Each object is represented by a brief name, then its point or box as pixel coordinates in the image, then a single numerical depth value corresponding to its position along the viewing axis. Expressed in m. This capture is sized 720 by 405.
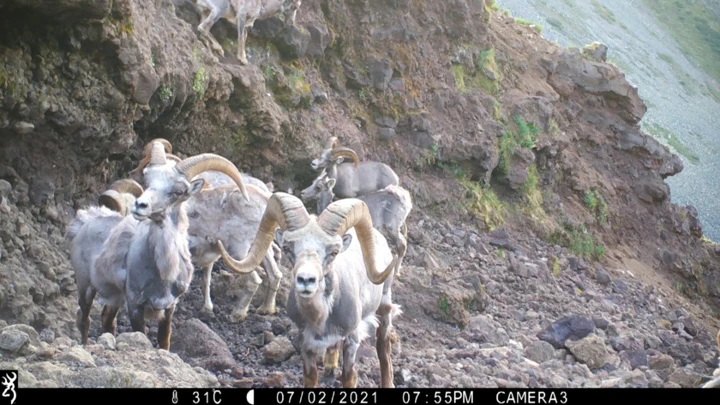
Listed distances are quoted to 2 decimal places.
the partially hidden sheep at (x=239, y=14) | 14.38
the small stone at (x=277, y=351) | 10.10
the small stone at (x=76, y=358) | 7.60
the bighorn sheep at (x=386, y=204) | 14.71
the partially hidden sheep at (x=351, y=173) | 15.73
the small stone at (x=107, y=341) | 8.53
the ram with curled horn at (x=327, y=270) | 7.99
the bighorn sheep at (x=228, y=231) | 11.62
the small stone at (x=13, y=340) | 7.60
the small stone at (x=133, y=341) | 8.69
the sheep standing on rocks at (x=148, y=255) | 9.21
